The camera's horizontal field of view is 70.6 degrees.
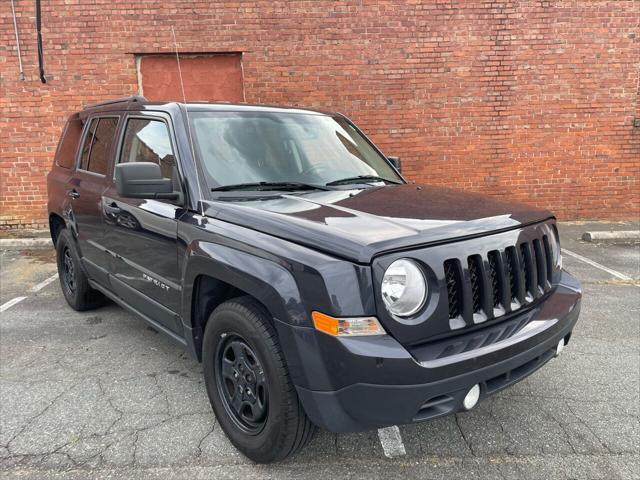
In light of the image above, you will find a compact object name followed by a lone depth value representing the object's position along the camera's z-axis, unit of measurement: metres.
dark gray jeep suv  1.81
